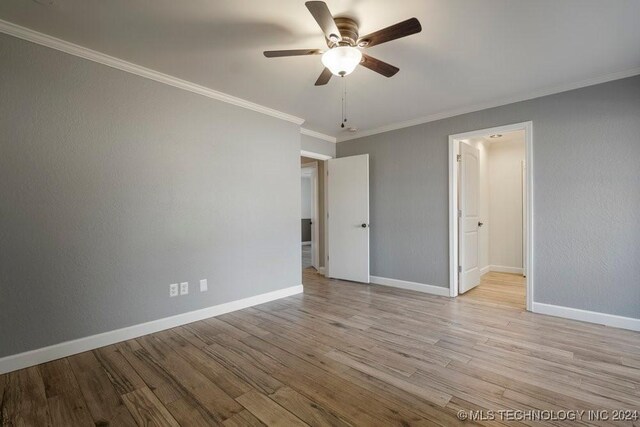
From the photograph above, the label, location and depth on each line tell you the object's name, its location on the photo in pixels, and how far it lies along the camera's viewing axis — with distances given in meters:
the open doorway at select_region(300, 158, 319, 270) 5.59
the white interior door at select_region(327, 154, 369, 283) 4.59
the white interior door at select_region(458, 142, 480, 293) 3.97
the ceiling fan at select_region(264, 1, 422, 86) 1.68
